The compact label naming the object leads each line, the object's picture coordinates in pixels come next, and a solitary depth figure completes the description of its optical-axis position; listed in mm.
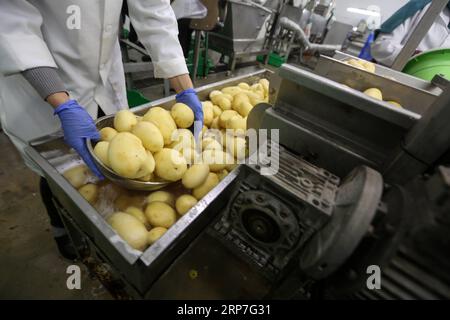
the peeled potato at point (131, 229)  619
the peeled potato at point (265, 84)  1547
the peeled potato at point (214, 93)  1348
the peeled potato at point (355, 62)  1426
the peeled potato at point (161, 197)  790
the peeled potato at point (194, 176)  789
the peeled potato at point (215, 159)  883
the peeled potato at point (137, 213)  729
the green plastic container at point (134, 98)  1774
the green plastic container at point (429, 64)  1377
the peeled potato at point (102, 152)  736
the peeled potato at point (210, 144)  948
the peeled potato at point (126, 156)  661
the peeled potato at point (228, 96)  1300
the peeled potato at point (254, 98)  1319
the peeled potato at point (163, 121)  852
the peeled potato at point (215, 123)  1221
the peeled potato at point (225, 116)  1186
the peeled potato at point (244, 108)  1217
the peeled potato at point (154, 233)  658
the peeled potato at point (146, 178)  764
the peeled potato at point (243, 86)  1519
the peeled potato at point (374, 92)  974
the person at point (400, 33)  2088
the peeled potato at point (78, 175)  784
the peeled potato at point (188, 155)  835
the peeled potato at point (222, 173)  914
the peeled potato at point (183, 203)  758
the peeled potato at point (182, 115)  951
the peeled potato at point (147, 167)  707
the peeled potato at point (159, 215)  721
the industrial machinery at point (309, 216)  343
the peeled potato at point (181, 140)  876
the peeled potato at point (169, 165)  763
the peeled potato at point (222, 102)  1267
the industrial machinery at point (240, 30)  3025
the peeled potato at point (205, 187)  815
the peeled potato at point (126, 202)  780
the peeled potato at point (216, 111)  1237
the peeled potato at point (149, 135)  765
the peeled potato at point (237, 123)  1108
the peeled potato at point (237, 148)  981
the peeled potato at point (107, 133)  823
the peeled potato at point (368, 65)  1440
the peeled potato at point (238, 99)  1252
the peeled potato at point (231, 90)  1382
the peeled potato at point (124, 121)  819
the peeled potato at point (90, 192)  752
